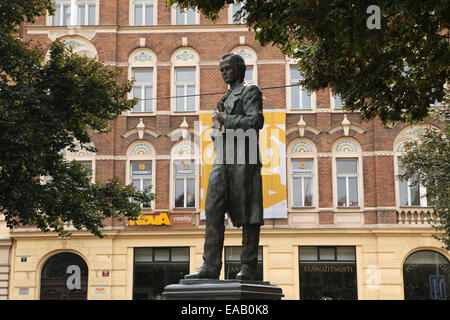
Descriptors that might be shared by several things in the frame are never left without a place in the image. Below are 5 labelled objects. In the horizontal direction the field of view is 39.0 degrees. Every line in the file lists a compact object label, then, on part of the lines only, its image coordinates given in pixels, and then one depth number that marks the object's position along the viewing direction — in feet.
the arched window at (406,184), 78.43
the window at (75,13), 84.38
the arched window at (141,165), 80.69
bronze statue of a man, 23.71
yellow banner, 78.38
